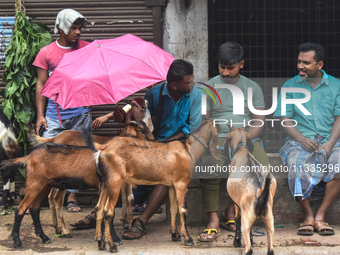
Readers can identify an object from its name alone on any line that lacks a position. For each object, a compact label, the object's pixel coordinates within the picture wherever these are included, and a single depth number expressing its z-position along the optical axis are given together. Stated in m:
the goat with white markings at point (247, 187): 11.24
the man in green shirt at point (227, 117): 12.73
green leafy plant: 14.63
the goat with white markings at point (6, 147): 14.72
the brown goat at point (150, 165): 11.78
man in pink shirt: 13.92
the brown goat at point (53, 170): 11.96
